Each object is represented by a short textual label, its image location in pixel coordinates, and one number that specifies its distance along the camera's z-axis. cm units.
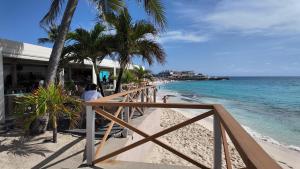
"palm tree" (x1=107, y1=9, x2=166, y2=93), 632
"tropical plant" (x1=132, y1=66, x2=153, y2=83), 1208
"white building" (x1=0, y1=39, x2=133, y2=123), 516
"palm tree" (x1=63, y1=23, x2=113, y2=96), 659
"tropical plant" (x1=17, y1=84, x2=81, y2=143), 326
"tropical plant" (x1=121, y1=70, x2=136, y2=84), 1042
